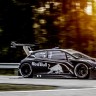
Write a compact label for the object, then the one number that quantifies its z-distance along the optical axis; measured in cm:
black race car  1875
